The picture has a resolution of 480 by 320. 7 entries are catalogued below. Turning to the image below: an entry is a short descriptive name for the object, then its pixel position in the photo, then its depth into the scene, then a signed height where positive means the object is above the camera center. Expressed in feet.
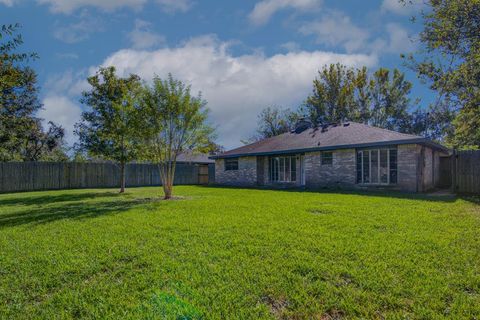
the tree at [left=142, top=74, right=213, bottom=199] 34.47 +5.53
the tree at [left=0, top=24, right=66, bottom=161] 60.54 +8.60
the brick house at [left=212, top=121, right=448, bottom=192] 40.13 +1.10
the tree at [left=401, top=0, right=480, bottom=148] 20.54 +9.26
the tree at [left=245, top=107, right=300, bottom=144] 113.47 +18.86
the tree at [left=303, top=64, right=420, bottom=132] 102.99 +25.41
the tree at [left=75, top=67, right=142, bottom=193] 47.44 +8.27
